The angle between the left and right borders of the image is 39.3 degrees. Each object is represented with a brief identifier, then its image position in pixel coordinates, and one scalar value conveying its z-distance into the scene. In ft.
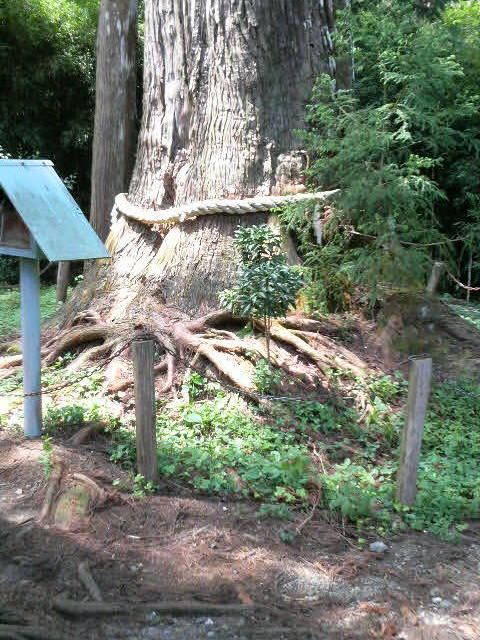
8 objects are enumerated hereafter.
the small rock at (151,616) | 9.83
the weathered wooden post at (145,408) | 12.75
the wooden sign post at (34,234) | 13.29
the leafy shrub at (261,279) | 16.67
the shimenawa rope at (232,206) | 19.44
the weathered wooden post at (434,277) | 20.77
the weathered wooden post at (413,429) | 12.46
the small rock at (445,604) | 10.62
